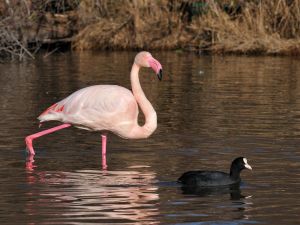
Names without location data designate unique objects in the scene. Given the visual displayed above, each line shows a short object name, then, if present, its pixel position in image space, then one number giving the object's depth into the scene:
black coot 19.87
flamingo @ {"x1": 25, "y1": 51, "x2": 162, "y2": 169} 22.92
